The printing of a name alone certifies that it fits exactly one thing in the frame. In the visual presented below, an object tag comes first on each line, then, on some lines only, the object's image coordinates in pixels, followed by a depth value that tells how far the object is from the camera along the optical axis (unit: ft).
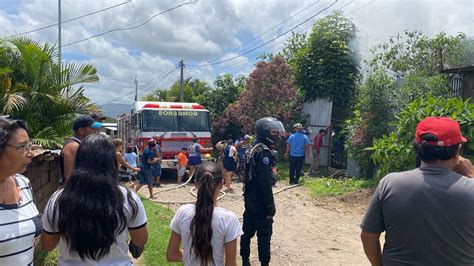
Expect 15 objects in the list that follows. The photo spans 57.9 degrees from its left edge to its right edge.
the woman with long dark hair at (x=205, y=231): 9.59
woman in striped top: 7.14
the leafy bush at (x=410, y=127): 26.61
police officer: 16.20
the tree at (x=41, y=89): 20.82
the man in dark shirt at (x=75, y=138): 13.50
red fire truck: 45.93
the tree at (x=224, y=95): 81.87
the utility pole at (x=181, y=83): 104.46
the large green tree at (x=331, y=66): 52.60
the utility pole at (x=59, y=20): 55.92
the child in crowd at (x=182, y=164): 42.93
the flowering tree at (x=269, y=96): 56.08
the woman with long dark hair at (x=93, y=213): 7.62
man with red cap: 7.73
